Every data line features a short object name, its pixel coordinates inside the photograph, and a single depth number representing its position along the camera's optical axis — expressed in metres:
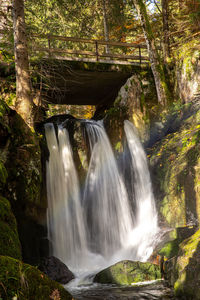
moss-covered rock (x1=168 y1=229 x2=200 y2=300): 4.44
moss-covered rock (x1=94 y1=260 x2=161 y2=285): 5.84
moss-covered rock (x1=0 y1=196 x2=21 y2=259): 4.04
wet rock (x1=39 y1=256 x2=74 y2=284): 6.47
